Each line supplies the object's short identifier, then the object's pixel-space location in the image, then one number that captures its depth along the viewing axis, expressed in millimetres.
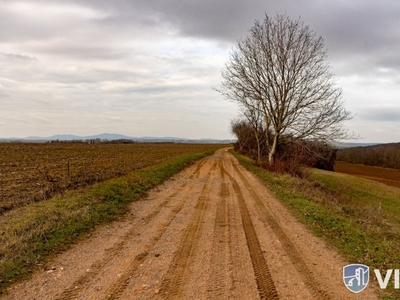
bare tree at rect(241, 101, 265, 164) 39288
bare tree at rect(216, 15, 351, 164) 24625
